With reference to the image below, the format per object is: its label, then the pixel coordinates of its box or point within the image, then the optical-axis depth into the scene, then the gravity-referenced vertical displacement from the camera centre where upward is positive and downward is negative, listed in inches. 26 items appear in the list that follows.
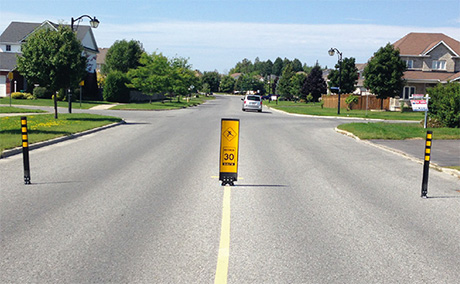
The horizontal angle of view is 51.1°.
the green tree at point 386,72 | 2114.9 +78.1
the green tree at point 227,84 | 7603.4 +12.5
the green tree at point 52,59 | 960.9 +41.5
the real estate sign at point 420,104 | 1002.5 -28.0
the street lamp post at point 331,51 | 1712.6 +130.8
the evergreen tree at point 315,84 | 3511.3 +24.9
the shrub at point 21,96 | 1948.0 -70.5
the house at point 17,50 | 2164.1 +157.0
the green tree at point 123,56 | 3159.5 +168.5
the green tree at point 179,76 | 2559.1 +40.0
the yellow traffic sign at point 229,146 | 370.9 -47.0
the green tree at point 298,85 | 3878.0 +16.4
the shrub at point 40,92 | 1988.2 -53.2
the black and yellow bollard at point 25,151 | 379.6 -57.6
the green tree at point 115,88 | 2126.0 -28.7
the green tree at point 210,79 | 6663.4 +73.0
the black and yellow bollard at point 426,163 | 360.4 -53.7
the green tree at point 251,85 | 6886.3 +12.9
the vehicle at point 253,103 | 1932.8 -69.4
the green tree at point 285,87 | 4536.2 -5.0
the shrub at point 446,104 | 1000.9 -26.7
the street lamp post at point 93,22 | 1161.4 +141.5
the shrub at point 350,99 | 2289.2 -49.8
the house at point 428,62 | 2331.4 +144.7
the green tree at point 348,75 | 2915.8 +81.6
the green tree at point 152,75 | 2226.9 +37.0
